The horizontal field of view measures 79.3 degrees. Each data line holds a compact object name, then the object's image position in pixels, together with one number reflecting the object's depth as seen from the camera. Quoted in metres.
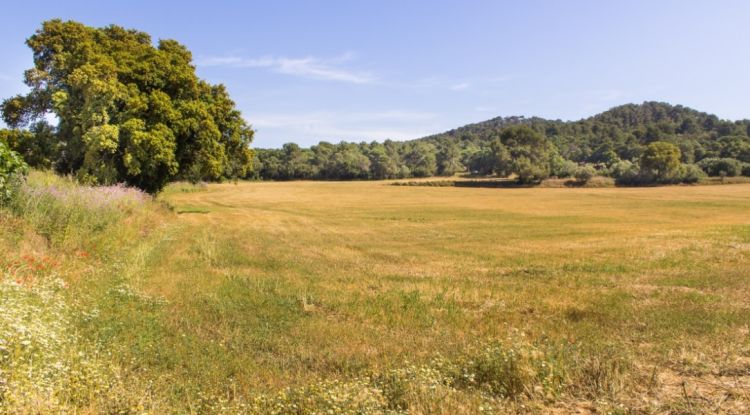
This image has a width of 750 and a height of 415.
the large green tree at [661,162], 100.50
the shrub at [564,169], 114.38
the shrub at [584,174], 105.81
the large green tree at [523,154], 111.69
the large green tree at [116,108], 26.58
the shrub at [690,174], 100.31
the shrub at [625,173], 103.62
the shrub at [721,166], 102.64
